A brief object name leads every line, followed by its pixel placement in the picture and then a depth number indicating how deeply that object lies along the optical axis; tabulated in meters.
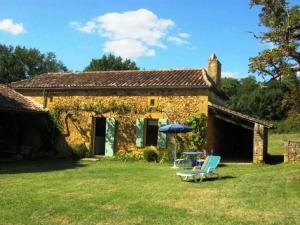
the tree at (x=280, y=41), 12.53
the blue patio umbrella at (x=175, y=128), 17.72
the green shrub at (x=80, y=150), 21.98
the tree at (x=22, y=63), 44.94
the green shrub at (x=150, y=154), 20.14
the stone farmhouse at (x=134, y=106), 20.05
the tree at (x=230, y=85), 75.25
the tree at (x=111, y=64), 49.09
